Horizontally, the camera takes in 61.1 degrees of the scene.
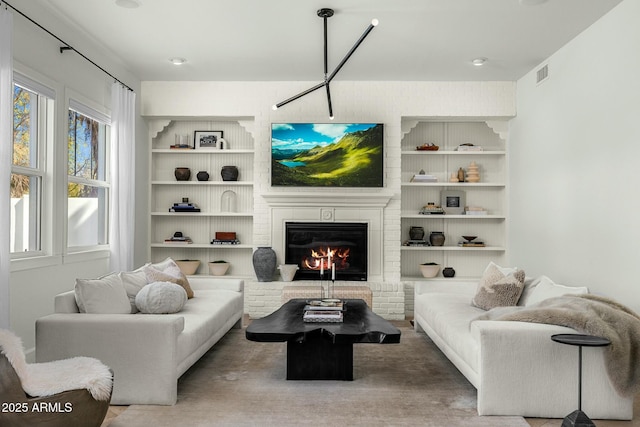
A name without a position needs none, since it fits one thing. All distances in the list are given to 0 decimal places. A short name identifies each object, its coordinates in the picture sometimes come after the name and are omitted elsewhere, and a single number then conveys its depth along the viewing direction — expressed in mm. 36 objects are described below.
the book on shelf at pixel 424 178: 7047
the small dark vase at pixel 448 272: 7027
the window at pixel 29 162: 4332
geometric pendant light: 4409
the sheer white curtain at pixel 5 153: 3674
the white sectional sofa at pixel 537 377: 3164
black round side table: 2828
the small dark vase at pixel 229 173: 7055
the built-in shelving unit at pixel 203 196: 7281
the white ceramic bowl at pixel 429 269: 6997
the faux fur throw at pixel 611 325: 3096
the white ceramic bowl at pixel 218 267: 7074
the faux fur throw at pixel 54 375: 2578
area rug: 3074
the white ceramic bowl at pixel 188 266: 7016
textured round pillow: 4023
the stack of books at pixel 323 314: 4020
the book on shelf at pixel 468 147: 7025
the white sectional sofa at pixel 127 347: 3277
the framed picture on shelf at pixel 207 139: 7152
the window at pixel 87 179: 5238
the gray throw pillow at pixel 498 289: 4465
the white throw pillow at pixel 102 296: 3521
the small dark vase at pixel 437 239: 7074
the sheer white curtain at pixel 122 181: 5727
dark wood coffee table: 3604
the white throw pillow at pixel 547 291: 3791
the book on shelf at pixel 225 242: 7066
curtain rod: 3994
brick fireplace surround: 6555
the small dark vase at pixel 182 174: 7074
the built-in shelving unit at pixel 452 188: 7258
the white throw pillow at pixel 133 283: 4152
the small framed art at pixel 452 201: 7223
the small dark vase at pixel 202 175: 7043
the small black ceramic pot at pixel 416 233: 7113
